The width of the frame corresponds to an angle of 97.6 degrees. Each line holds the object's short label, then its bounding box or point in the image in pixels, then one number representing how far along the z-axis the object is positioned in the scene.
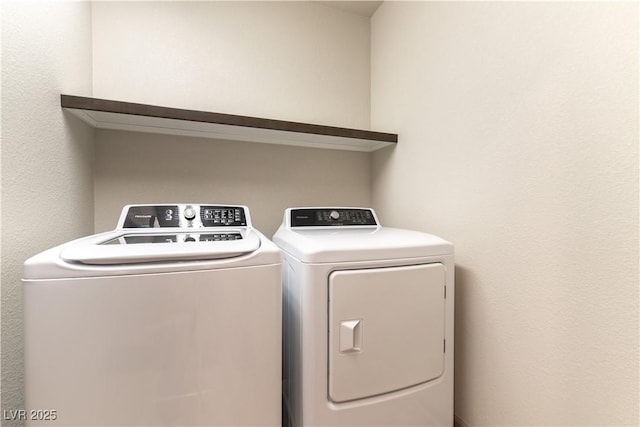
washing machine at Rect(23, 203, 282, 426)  0.68
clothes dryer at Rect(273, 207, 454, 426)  0.94
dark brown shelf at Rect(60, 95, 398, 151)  1.18
